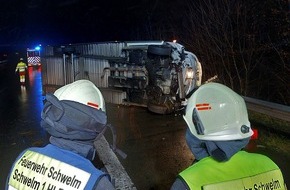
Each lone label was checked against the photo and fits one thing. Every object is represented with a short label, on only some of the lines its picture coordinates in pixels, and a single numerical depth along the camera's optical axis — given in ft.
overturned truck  21.13
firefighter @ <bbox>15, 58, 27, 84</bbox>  39.50
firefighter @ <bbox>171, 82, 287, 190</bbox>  4.01
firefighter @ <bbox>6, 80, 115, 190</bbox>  4.25
